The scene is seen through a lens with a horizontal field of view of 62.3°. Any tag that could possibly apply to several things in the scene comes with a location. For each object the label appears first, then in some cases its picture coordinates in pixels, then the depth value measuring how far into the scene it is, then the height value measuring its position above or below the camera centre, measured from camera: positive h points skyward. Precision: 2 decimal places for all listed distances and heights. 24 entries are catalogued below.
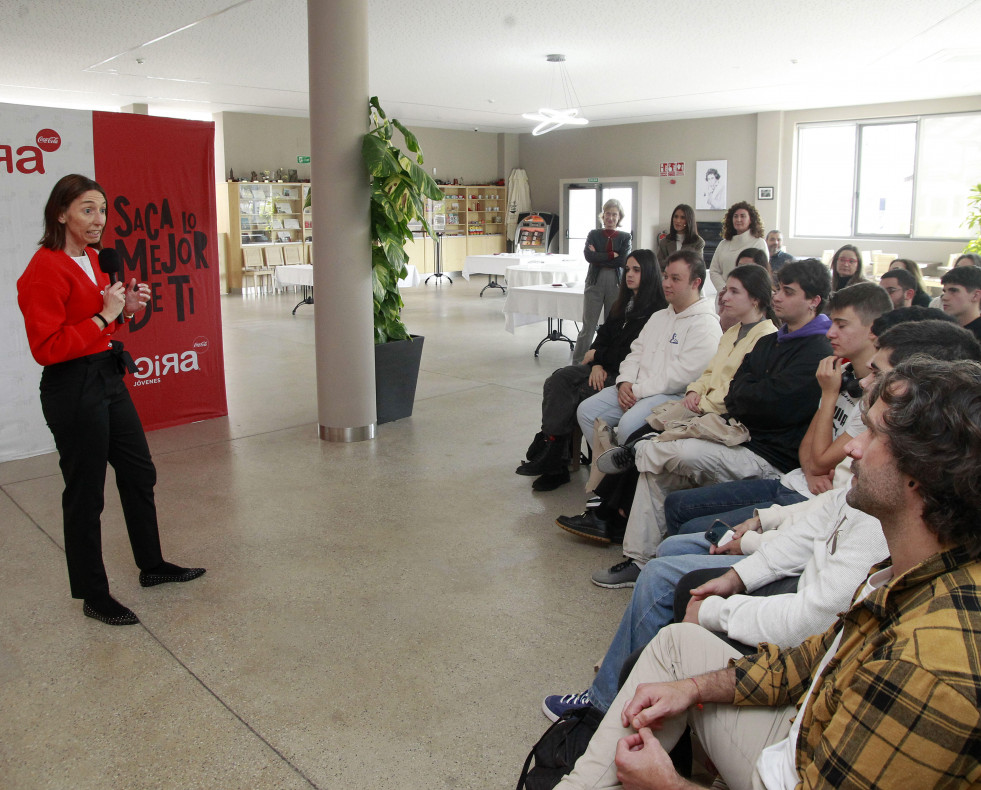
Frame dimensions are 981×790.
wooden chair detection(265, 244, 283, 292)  14.04 +0.14
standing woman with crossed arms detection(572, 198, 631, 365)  6.70 -0.03
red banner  4.82 +0.11
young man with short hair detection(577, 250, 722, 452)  3.67 -0.39
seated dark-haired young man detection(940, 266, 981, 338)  3.68 -0.15
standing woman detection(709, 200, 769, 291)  6.70 +0.24
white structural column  4.65 +0.27
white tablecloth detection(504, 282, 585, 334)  7.68 -0.38
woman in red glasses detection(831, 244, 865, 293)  5.25 -0.01
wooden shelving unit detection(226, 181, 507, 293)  13.92 +0.74
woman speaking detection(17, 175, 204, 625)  2.62 -0.32
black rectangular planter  5.30 -0.74
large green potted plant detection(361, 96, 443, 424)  4.82 +0.13
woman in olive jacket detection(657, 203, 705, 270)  6.79 +0.26
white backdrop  4.41 +0.23
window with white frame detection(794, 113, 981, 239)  12.02 +1.36
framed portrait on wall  14.26 +1.39
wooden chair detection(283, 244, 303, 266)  14.41 +0.18
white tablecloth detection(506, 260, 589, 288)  9.40 -0.11
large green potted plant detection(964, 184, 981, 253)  10.03 +0.60
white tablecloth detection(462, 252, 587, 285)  11.43 +0.05
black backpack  1.71 -1.03
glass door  15.29 +1.13
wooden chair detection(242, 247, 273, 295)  13.83 +0.00
